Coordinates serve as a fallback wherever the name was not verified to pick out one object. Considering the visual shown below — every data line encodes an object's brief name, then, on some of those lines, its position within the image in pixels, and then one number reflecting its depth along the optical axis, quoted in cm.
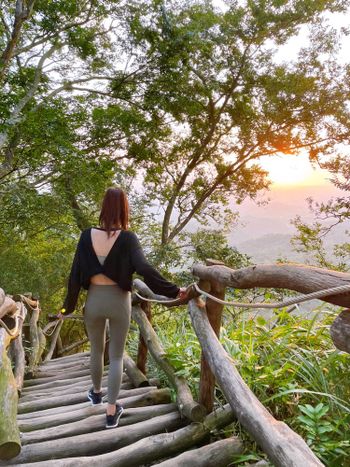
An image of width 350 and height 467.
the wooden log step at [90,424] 250
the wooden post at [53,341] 850
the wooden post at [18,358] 430
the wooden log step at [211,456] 201
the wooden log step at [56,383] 428
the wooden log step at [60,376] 470
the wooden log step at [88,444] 225
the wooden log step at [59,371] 504
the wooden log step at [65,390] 374
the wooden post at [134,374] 367
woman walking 258
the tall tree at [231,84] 1024
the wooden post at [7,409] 211
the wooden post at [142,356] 396
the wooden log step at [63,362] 564
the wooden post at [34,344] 510
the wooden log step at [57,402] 340
